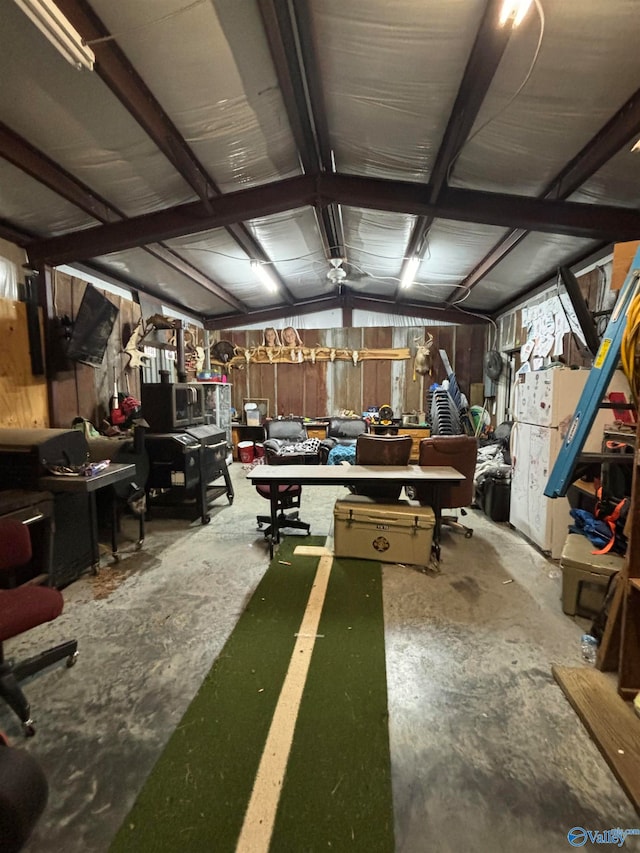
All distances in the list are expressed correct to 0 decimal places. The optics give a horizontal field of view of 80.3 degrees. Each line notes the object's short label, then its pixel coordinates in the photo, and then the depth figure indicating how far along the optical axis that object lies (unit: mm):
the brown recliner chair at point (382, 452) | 3635
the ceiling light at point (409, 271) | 5258
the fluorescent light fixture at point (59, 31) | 1460
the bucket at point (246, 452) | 7527
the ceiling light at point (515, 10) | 1685
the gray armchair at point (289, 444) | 4762
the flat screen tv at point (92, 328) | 3802
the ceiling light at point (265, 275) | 5498
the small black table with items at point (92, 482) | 2570
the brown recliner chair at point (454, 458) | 3686
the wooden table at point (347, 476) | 3168
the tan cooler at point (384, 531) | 3078
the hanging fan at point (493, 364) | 6668
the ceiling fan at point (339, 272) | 5499
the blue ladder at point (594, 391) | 2086
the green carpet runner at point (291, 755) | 1274
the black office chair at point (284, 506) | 3775
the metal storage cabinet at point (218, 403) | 6552
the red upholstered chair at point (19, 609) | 1618
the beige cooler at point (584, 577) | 2344
